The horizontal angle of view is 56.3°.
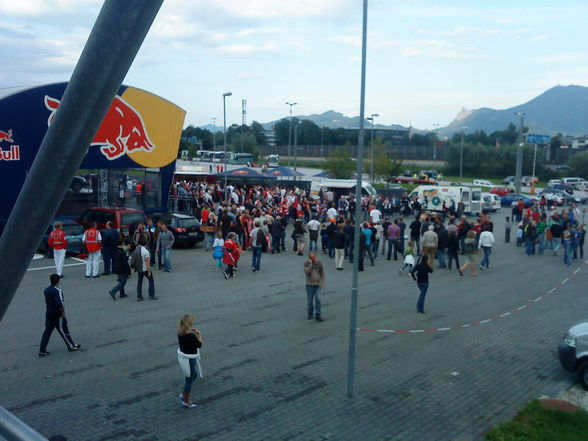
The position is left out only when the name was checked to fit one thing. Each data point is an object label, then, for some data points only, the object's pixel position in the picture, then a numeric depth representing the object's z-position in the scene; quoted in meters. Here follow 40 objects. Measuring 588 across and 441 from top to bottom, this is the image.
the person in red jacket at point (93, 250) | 15.69
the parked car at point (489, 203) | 38.38
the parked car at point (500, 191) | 49.06
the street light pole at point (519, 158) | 48.03
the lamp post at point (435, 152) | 107.26
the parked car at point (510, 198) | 42.85
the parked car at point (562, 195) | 46.40
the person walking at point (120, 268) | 13.23
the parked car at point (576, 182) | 63.62
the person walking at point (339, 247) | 18.16
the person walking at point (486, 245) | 18.87
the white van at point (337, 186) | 38.62
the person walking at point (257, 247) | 17.39
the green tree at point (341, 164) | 54.53
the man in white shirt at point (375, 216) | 25.19
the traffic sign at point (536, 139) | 72.22
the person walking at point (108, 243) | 16.45
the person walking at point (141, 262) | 13.32
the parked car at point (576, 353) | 8.95
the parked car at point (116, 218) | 20.14
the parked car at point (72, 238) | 18.89
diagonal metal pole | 2.40
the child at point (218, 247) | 17.12
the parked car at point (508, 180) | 72.69
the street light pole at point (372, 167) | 52.41
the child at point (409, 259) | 17.16
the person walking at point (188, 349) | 7.74
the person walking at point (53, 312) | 9.52
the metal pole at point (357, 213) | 8.25
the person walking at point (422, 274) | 12.78
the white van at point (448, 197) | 35.44
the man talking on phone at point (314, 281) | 12.03
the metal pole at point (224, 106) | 31.84
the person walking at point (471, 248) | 17.67
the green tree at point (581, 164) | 79.31
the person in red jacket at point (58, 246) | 15.50
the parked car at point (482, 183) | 62.84
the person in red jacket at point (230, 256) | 16.31
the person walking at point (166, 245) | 17.06
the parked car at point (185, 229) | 21.53
